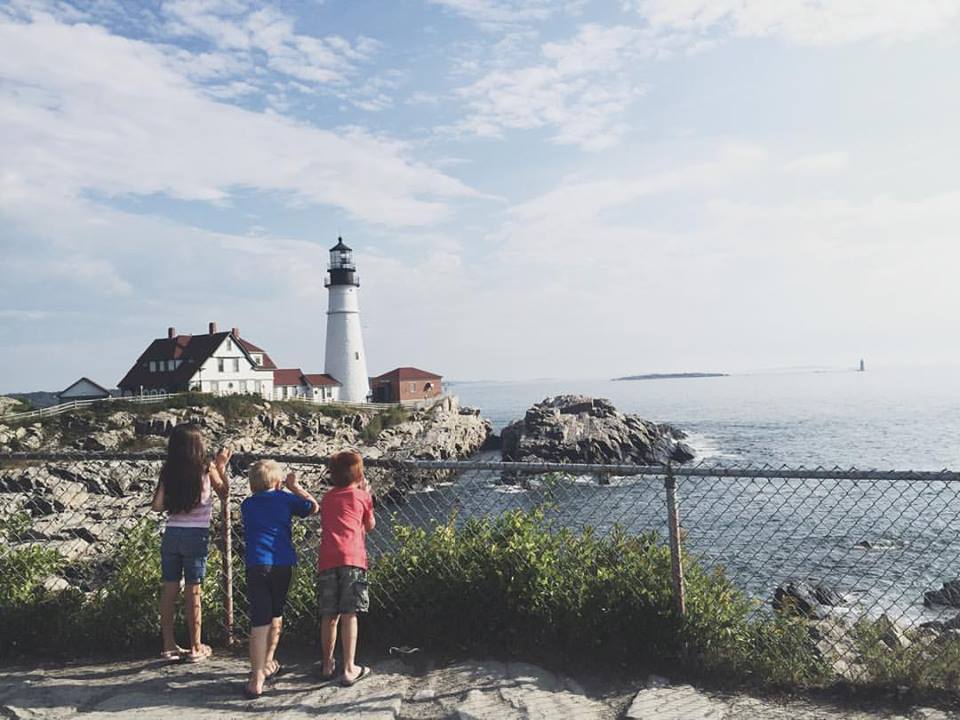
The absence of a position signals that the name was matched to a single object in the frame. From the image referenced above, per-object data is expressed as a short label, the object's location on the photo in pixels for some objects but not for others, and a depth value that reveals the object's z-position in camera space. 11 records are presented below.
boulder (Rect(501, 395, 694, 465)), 54.03
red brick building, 72.50
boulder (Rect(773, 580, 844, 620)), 15.97
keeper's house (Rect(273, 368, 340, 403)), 65.31
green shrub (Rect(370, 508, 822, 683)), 5.29
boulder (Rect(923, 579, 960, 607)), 16.45
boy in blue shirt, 5.14
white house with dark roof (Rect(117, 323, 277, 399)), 56.72
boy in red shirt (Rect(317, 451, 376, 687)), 5.24
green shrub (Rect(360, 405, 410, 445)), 53.44
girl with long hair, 5.53
